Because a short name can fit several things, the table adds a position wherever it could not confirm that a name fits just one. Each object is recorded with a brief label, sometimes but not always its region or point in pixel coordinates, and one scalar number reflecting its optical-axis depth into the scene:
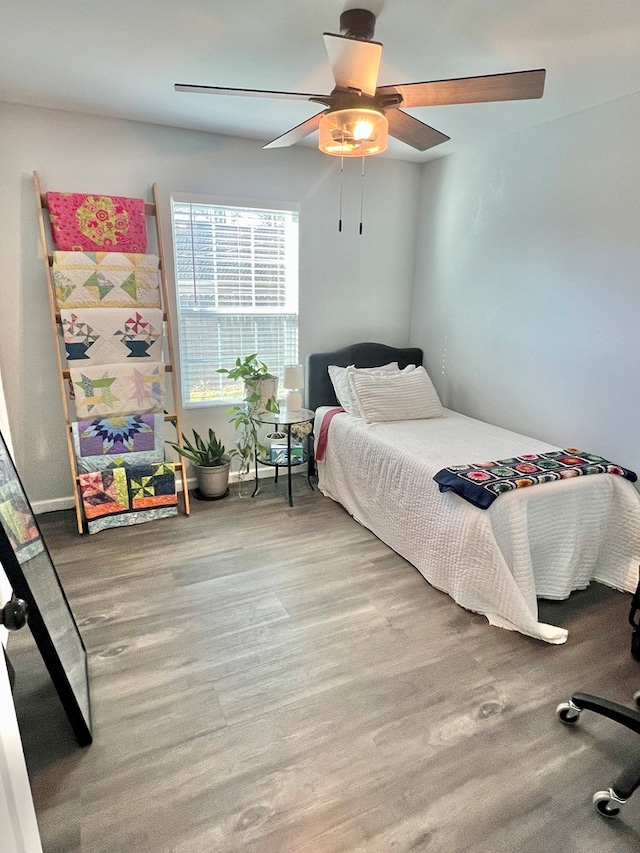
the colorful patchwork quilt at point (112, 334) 2.84
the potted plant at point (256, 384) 3.32
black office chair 1.39
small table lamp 3.42
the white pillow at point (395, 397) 3.26
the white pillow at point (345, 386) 3.38
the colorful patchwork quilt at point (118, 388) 2.91
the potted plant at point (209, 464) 3.39
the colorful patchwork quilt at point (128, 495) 2.96
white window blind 3.30
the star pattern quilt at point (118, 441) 2.97
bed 2.17
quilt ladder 2.78
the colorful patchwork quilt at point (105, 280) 2.81
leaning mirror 1.42
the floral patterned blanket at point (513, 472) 2.20
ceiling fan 1.50
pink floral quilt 2.79
